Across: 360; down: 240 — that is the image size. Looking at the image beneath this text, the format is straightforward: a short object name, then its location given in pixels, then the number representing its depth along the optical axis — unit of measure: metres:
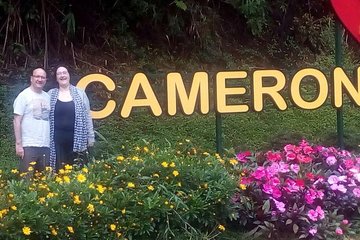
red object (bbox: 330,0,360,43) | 8.77
